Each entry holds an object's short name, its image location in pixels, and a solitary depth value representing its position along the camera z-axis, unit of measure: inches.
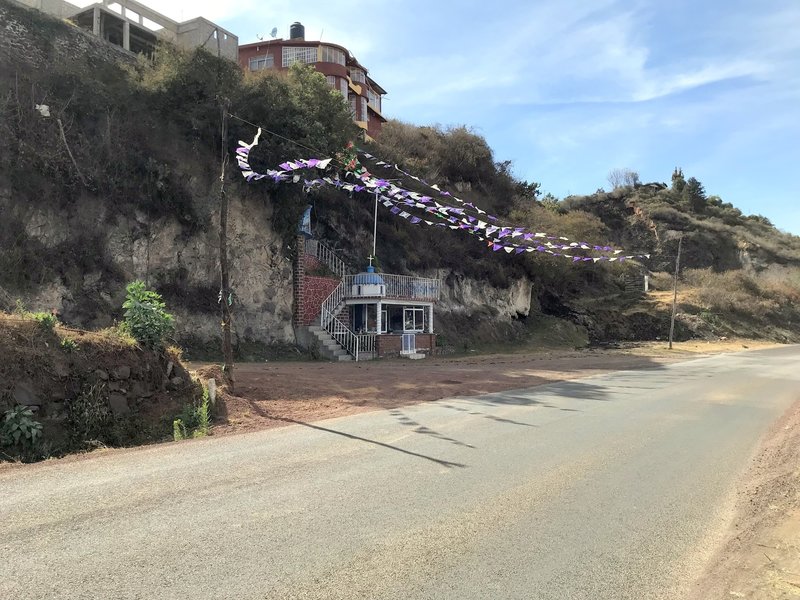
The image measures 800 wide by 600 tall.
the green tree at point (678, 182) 3513.8
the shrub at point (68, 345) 376.8
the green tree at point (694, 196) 3408.0
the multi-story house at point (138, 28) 1154.0
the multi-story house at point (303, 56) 1759.4
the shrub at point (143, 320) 429.7
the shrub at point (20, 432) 318.7
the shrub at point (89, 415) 356.5
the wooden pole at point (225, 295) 509.4
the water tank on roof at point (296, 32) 1852.9
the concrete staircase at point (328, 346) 999.0
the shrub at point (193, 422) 367.6
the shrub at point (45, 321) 377.1
